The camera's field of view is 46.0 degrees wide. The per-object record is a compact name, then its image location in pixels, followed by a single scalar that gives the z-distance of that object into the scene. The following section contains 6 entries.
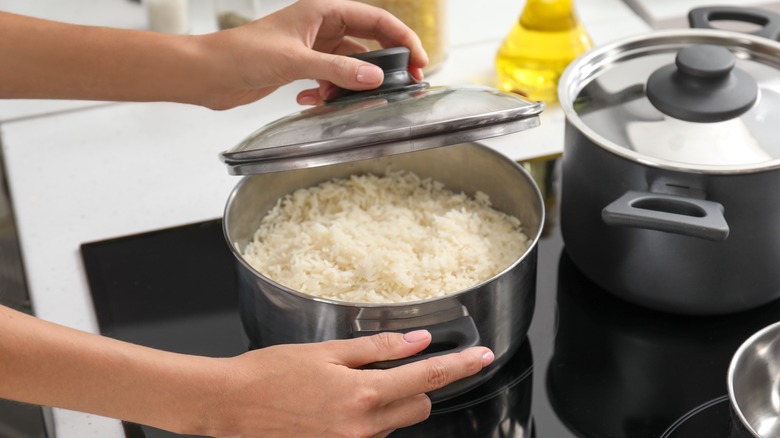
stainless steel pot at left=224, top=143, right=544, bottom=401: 0.77
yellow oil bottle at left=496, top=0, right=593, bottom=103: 1.24
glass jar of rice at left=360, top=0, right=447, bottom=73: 1.24
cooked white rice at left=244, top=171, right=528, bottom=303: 0.88
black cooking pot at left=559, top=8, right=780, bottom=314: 0.84
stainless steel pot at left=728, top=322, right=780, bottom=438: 0.79
